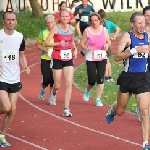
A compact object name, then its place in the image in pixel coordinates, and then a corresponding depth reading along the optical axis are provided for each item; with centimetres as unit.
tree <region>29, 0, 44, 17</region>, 4147
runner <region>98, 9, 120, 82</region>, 1886
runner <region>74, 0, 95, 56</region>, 2878
